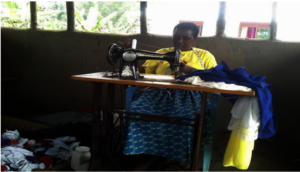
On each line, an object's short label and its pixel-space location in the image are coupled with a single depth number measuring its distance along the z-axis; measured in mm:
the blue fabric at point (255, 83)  1798
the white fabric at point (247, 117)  1801
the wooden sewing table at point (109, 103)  1875
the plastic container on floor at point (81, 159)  2393
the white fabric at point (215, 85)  1784
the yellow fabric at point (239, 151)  1823
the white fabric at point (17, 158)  2238
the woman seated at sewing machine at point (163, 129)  2135
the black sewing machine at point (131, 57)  2170
